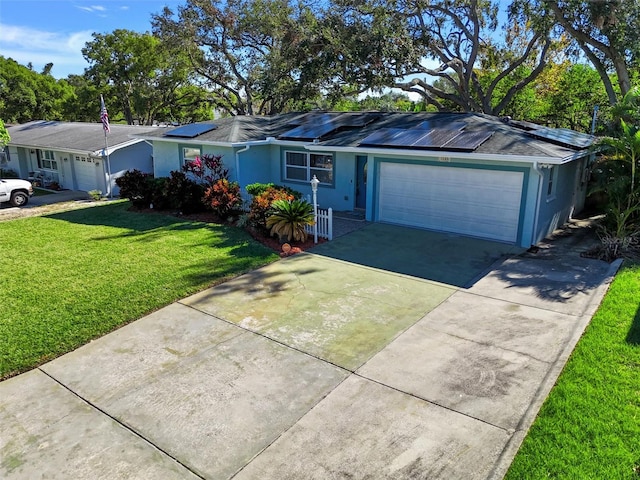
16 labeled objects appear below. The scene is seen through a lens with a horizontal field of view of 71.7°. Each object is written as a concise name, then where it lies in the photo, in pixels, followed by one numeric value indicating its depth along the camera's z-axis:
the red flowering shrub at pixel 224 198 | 14.23
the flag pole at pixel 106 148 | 19.14
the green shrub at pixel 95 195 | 19.70
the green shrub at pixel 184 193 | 15.46
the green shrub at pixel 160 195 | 15.90
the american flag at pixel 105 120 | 19.06
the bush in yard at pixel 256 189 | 13.27
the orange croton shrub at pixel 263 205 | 12.30
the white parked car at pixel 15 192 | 17.98
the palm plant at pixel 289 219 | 11.87
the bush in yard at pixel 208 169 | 15.32
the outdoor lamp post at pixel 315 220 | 12.18
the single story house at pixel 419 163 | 11.62
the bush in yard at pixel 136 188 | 16.52
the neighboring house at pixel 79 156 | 20.53
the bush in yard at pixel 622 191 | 10.40
